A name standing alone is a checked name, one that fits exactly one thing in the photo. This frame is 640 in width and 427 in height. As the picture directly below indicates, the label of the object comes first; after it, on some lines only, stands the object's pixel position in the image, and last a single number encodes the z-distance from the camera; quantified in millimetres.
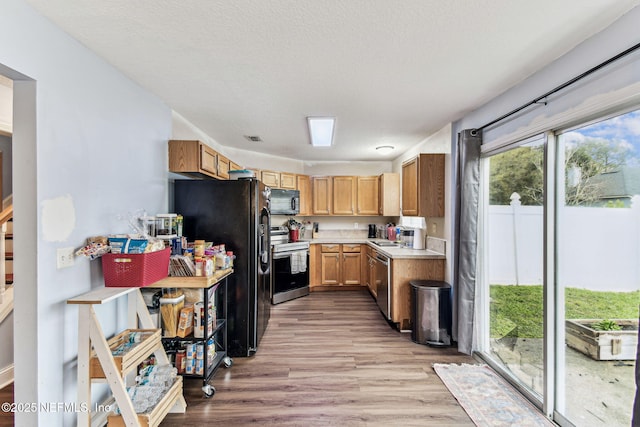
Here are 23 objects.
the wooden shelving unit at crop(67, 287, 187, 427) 1498
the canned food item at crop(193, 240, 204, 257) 2219
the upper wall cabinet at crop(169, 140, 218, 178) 2674
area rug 1867
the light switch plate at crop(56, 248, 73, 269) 1535
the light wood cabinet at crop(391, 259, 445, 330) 3250
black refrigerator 2773
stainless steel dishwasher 3373
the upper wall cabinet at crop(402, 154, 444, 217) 3312
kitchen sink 4520
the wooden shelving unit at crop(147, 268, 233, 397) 2070
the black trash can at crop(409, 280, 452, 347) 2941
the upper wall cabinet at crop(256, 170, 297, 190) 4699
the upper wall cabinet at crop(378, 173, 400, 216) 4871
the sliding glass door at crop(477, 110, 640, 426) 1545
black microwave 4719
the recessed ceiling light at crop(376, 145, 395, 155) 4281
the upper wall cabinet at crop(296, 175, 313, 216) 5236
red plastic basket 1725
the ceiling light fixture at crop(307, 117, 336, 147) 3083
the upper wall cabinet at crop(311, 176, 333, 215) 5316
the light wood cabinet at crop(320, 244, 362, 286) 4973
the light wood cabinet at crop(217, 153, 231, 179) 3152
